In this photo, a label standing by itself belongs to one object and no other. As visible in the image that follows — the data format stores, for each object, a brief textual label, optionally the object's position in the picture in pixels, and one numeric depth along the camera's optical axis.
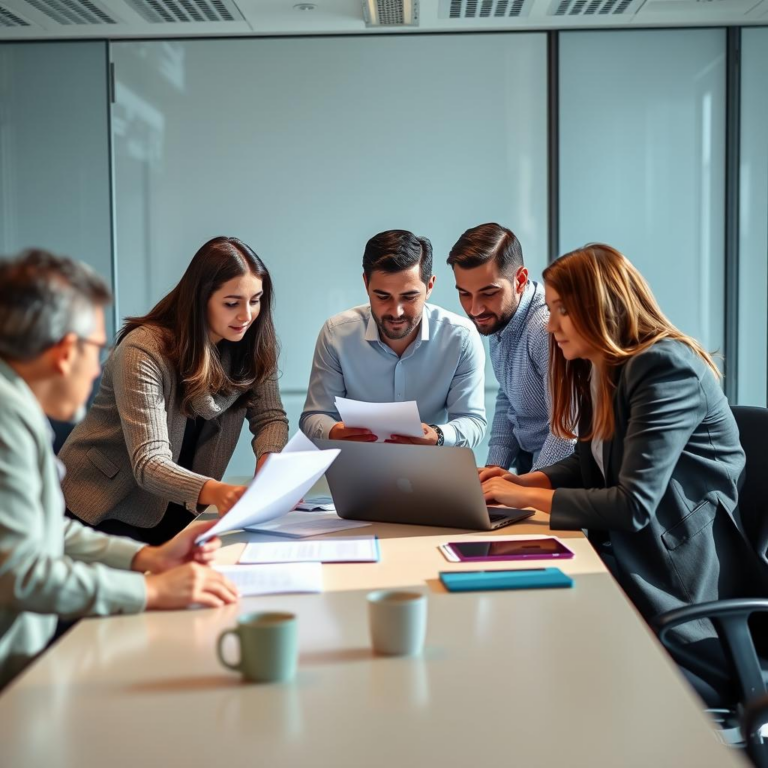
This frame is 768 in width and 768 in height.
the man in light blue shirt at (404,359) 2.92
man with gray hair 1.25
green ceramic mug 1.16
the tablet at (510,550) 1.74
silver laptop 1.96
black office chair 1.66
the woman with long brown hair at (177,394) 2.40
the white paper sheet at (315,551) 1.79
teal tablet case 1.56
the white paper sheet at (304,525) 2.04
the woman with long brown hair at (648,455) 1.91
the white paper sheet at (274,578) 1.59
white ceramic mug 1.25
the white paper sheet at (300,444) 2.03
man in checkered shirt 2.87
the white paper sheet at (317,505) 2.32
